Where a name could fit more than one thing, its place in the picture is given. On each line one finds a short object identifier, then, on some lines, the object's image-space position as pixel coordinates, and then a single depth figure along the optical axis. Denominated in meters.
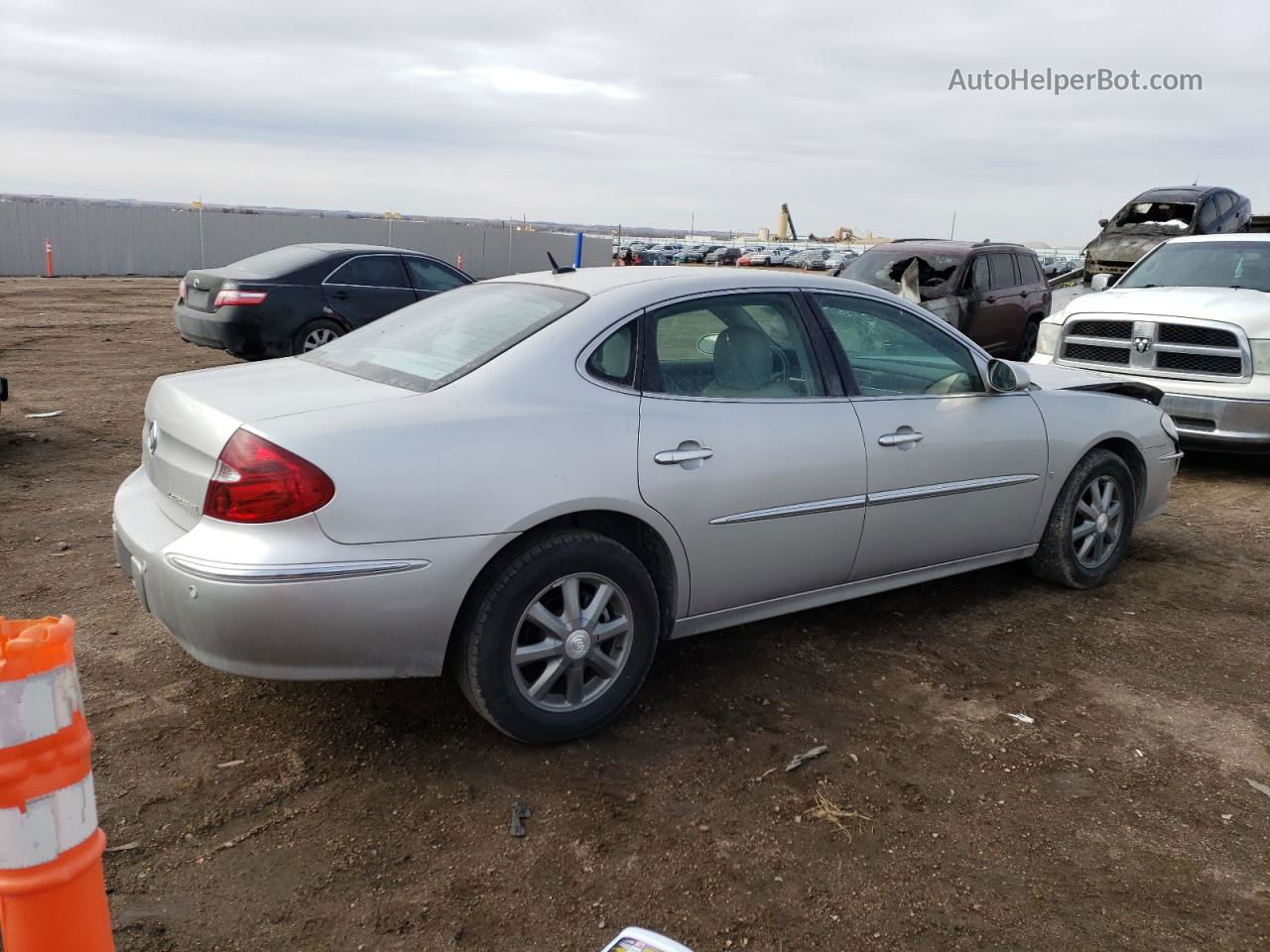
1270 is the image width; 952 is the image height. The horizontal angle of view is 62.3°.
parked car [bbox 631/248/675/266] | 54.87
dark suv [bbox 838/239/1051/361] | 11.85
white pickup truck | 7.45
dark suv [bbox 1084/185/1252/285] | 17.56
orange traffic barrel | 1.62
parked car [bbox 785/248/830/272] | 57.65
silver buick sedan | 3.02
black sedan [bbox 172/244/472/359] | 10.33
